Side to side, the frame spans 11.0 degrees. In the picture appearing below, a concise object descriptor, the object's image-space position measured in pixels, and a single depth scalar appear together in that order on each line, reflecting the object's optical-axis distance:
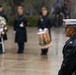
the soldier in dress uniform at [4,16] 14.27
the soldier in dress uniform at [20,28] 13.97
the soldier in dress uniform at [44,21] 13.89
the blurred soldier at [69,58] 6.72
